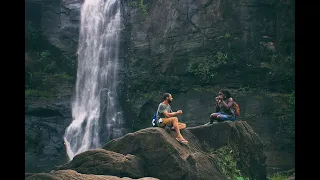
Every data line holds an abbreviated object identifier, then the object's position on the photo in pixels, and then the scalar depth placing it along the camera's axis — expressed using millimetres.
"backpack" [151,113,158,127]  9238
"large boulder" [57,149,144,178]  8020
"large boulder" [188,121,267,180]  9898
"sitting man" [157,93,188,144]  8930
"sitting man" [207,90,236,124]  10524
